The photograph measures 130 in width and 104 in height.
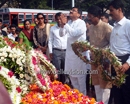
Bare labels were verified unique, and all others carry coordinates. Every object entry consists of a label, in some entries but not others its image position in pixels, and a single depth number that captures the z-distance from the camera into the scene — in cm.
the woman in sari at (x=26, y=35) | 496
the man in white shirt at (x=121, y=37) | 307
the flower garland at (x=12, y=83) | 235
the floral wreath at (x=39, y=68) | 268
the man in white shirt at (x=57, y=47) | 476
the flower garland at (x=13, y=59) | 259
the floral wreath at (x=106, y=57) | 294
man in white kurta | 410
